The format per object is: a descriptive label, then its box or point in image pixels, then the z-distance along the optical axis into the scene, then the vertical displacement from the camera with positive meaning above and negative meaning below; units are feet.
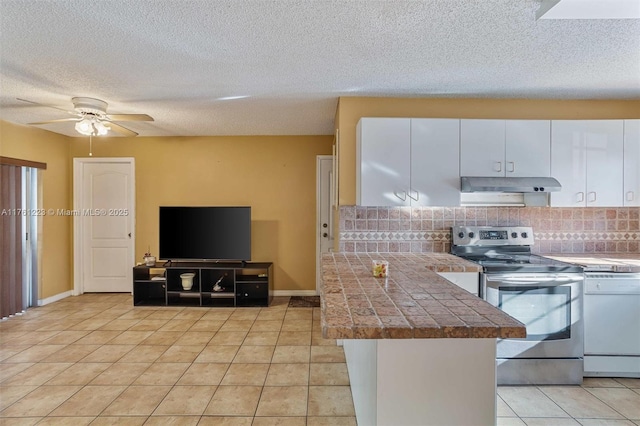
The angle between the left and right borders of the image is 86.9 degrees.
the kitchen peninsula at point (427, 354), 3.76 -1.77
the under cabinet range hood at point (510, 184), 9.21 +0.71
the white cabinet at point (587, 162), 9.63 +1.38
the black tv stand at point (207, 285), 14.76 -3.39
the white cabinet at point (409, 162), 9.57 +1.37
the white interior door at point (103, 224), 16.53 -0.70
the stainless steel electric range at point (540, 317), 8.34 -2.64
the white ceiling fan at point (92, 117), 10.36 +2.92
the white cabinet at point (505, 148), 9.61 +1.77
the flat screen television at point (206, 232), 14.94 -0.98
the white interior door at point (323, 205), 16.03 +0.24
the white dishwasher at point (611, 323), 8.44 -2.83
